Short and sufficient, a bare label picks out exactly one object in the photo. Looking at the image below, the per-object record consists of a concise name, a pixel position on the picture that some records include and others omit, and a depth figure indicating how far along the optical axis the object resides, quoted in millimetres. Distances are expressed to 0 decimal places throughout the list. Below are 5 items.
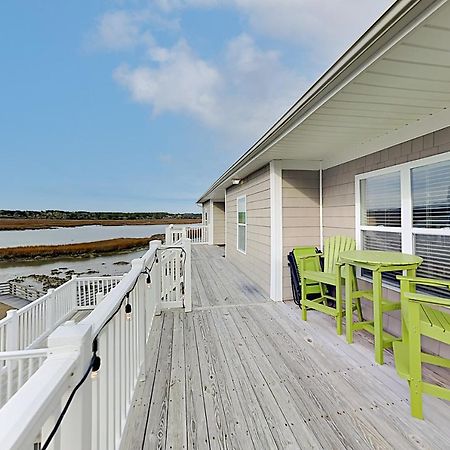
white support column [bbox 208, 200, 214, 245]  13500
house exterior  1608
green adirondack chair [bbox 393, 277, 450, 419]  1774
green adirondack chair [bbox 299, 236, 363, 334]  3125
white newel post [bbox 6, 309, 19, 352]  5074
